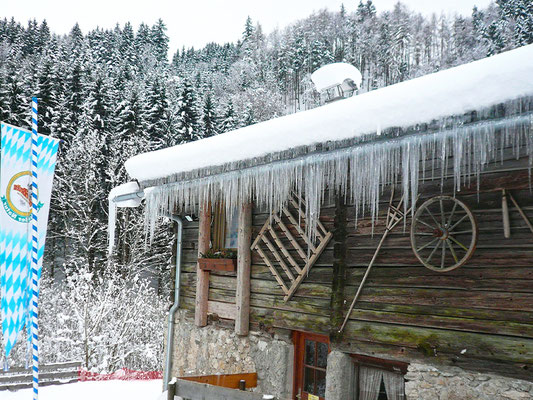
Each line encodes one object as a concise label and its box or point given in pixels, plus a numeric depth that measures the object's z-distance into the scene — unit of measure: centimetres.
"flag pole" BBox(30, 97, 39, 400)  522
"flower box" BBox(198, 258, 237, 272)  657
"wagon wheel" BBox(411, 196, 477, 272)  434
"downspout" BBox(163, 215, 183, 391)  767
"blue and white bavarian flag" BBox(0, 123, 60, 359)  588
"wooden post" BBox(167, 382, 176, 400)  516
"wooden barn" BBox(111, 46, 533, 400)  393
